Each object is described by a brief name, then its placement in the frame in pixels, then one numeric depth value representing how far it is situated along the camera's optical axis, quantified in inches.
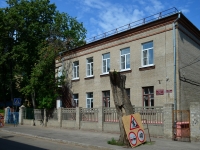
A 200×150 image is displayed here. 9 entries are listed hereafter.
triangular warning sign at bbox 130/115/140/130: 344.5
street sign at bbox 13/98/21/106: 678.4
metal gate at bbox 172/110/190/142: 391.1
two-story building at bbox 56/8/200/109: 510.7
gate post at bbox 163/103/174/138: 402.9
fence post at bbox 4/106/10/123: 790.5
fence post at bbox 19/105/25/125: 749.4
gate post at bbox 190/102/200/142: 371.5
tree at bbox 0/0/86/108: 712.1
